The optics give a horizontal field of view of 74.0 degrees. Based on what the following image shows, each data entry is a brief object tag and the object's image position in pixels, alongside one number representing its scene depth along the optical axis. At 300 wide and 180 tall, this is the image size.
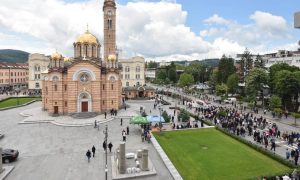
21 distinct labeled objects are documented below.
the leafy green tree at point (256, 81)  37.76
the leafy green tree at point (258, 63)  48.59
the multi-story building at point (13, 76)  62.07
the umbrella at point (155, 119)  22.97
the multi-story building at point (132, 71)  56.09
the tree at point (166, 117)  26.47
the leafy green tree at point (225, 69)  54.71
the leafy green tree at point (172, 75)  85.88
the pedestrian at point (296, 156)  14.95
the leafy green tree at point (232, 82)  48.38
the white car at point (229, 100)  41.22
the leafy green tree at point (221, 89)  47.43
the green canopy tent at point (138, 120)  22.12
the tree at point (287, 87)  32.48
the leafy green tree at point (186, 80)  62.96
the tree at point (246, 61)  54.41
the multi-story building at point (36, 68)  55.35
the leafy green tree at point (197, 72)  83.42
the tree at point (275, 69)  38.00
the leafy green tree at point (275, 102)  30.59
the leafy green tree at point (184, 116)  26.57
